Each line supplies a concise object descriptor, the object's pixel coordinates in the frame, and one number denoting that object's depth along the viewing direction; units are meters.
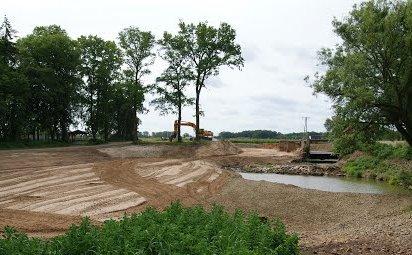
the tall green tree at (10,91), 46.38
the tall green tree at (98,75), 64.06
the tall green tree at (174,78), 62.75
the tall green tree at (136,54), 63.31
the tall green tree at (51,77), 54.25
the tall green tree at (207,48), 61.88
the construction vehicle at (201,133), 72.21
